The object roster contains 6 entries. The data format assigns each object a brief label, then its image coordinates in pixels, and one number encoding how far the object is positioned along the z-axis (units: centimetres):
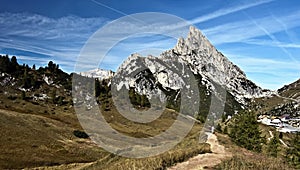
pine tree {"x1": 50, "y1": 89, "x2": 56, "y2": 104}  16252
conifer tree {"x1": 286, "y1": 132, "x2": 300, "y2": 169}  6838
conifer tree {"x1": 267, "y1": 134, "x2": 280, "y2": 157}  7978
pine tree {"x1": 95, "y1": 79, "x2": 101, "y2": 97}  18300
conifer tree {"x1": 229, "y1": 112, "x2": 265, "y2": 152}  6606
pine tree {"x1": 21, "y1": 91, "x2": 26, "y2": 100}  15260
